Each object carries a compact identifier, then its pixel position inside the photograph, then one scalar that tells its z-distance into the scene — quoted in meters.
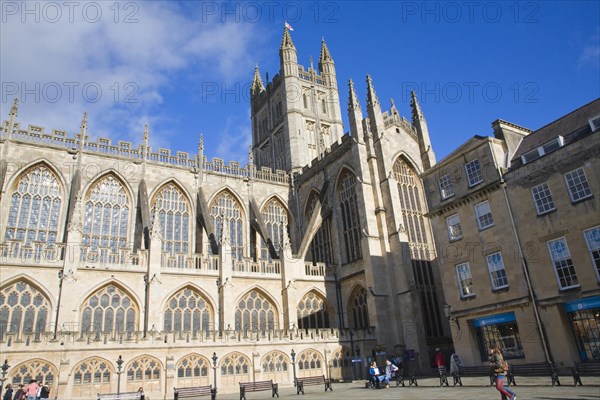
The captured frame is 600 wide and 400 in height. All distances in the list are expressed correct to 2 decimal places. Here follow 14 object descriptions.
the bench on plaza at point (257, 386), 19.31
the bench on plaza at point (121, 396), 15.86
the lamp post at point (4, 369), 16.69
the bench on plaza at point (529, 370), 14.35
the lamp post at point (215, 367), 20.73
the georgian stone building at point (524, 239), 16.36
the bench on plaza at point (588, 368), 13.15
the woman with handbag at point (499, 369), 9.43
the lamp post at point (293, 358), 22.81
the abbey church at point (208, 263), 20.86
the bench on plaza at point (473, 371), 16.28
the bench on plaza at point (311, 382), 18.03
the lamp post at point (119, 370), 18.64
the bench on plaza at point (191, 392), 17.62
